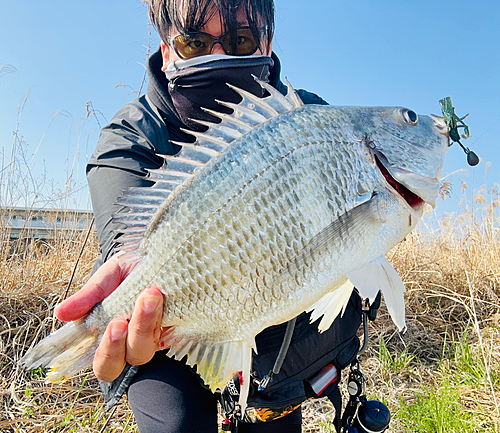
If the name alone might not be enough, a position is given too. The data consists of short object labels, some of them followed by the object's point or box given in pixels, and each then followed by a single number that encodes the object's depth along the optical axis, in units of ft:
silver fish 0.94
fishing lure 1.11
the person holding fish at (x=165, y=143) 1.11
